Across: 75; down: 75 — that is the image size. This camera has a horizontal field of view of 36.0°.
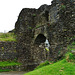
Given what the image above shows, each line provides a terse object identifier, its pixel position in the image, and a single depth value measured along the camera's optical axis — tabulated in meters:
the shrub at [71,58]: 5.17
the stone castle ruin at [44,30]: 7.58
